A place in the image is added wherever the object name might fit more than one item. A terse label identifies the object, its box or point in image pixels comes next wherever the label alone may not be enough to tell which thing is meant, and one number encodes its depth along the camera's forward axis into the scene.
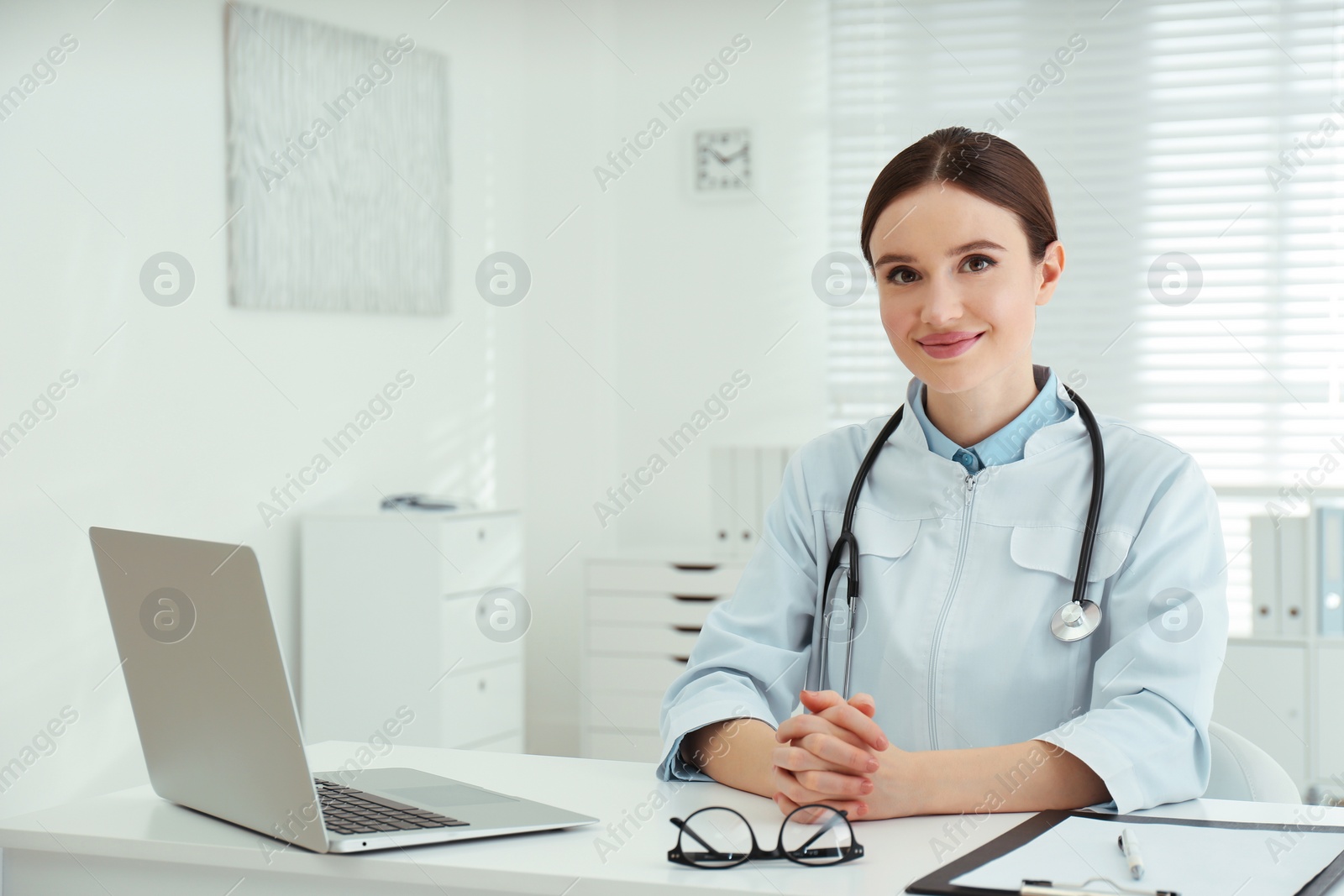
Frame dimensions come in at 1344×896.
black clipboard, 0.93
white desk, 0.99
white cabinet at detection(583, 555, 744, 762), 3.86
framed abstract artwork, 3.35
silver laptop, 1.00
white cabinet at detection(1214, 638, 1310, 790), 3.35
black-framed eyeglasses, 1.01
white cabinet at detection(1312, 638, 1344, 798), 3.33
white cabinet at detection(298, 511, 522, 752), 3.35
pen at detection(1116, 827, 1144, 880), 0.96
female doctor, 1.23
